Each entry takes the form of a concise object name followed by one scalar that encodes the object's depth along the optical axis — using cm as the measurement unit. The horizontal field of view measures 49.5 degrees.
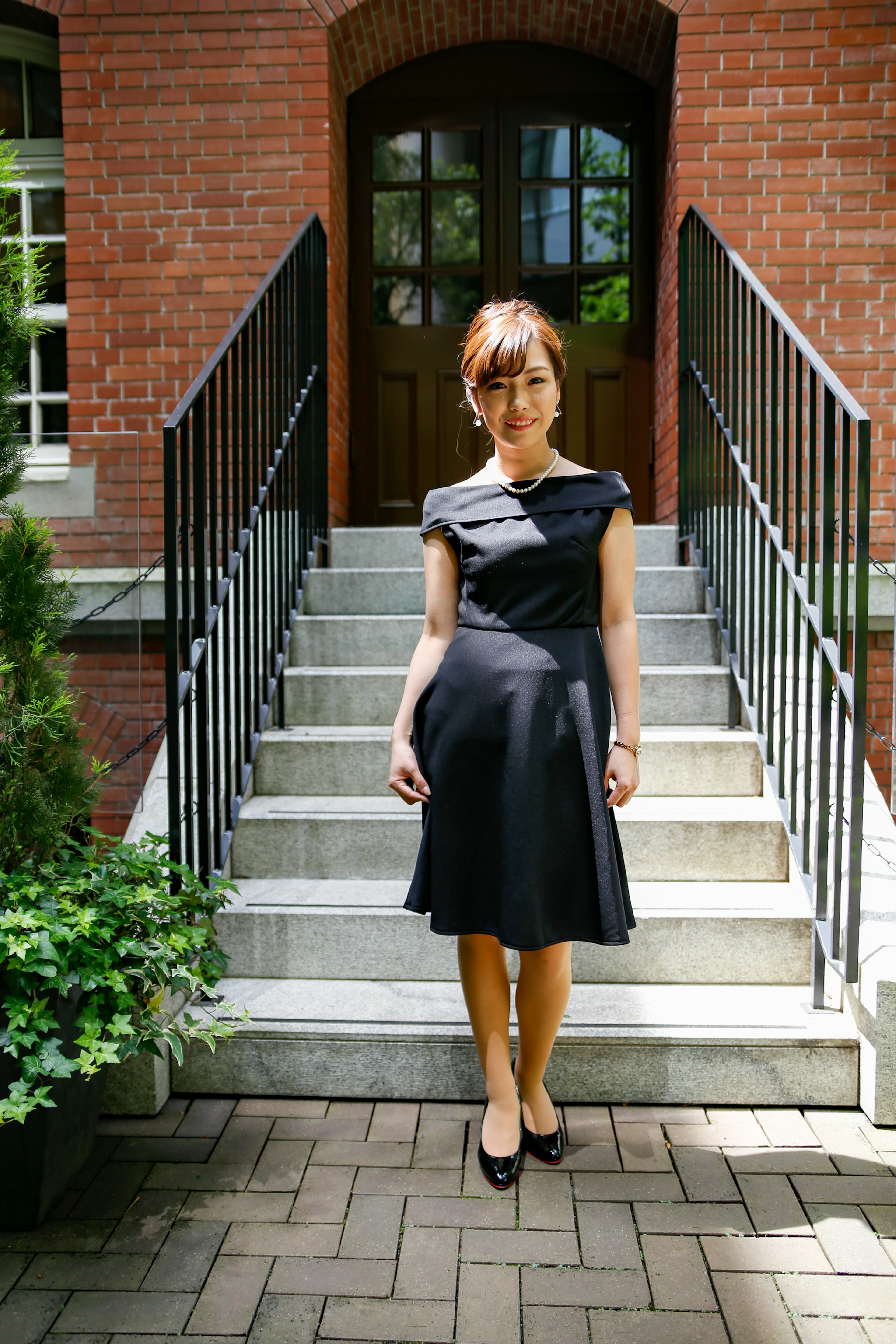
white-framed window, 469
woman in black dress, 185
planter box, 182
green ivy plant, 177
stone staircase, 224
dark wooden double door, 474
